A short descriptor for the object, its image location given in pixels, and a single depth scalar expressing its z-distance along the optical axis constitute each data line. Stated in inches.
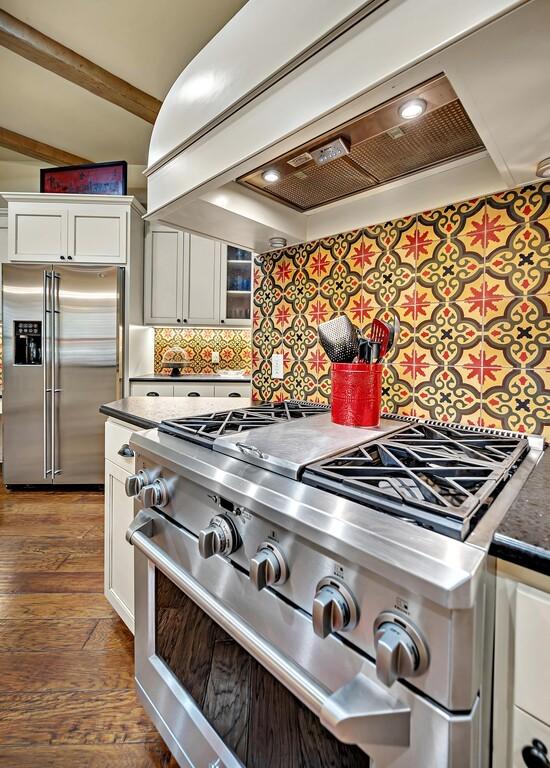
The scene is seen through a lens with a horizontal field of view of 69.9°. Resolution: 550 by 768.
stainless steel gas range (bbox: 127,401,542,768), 17.7
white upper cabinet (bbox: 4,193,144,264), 121.6
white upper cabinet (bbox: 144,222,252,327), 138.3
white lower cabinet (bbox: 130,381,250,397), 126.1
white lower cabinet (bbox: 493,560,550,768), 17.9
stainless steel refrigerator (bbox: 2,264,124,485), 119.7
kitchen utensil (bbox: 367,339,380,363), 44.5
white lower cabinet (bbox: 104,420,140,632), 54.1
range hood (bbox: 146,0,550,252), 23.4
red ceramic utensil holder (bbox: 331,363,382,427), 42.4
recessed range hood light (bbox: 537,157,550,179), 34.7
